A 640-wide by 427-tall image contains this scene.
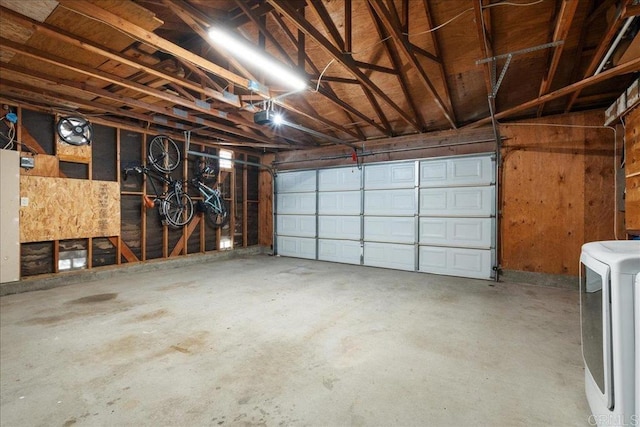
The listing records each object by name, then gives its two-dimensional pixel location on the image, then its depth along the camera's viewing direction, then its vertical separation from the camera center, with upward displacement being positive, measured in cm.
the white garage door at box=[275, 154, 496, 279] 531 -6
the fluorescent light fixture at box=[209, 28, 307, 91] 242 +157
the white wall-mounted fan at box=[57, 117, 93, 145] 481 +149
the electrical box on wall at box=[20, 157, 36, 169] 442 +83
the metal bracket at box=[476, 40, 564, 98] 261 +162
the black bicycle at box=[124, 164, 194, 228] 600 +29
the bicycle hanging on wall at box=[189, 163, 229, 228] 678 +39
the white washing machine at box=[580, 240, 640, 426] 119 -57
